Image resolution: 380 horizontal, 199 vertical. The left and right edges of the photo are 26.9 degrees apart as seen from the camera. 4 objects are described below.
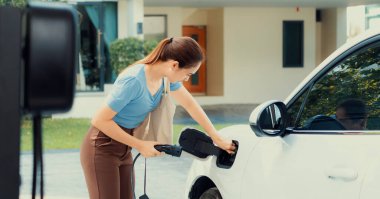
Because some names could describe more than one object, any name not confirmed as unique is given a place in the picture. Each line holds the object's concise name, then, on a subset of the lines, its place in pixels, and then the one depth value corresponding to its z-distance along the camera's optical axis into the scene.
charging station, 1.36
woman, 4.07
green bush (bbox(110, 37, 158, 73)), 19.70
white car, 3.41
